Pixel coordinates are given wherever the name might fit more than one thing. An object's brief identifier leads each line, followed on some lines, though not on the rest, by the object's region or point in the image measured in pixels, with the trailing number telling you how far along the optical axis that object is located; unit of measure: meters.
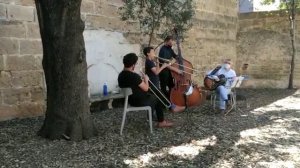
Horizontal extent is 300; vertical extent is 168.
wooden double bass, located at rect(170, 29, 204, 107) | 7.49
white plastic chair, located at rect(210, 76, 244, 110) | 8.19
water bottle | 8.75
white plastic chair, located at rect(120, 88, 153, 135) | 5.98
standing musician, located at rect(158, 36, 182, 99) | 8.05
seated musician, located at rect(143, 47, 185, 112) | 7.25
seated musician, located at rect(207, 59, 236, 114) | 8.08
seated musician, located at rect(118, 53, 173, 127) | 6.00
